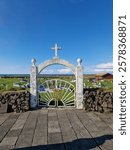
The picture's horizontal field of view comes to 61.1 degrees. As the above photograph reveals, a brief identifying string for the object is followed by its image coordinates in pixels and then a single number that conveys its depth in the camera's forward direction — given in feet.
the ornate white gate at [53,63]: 16.36
